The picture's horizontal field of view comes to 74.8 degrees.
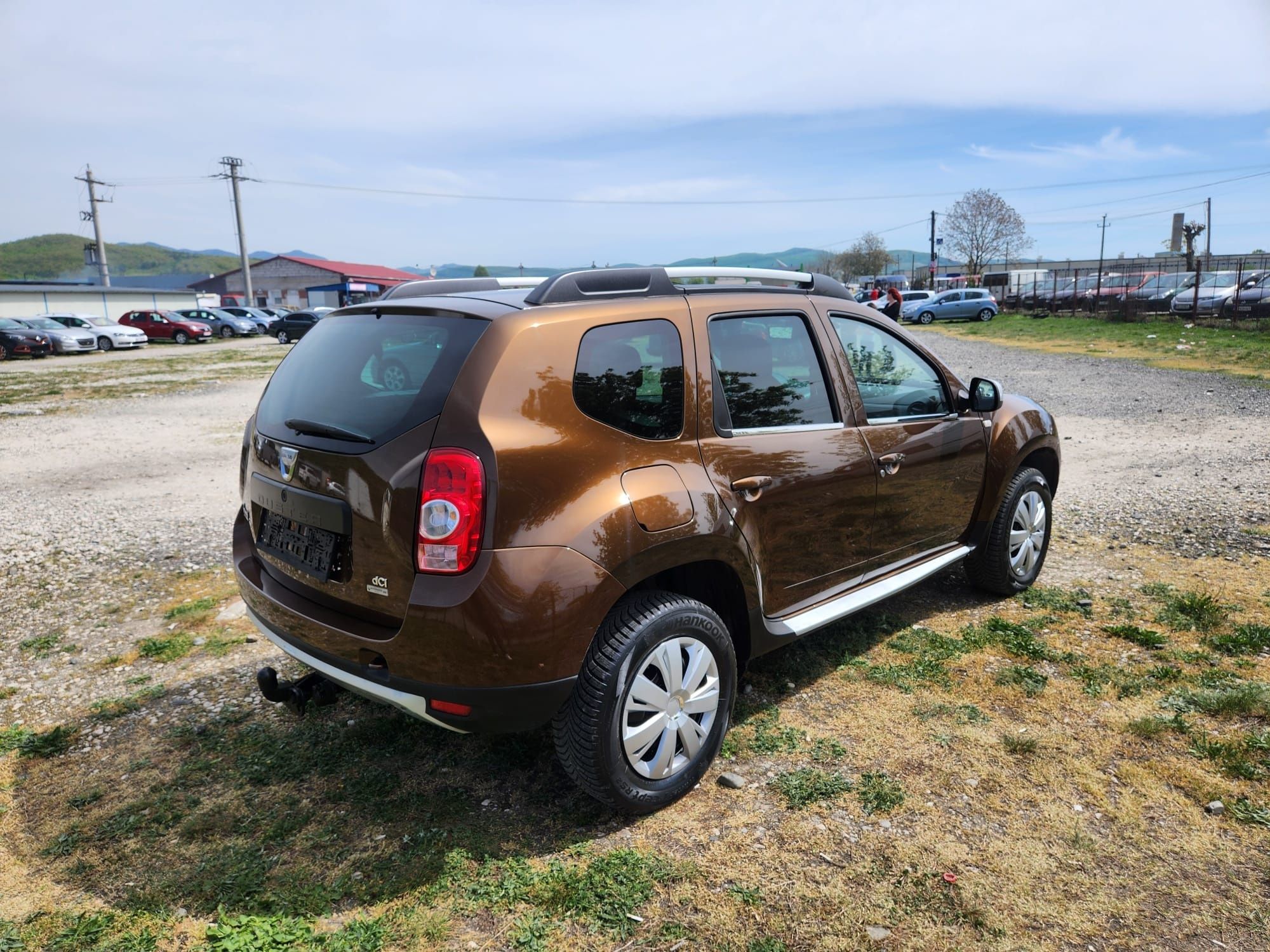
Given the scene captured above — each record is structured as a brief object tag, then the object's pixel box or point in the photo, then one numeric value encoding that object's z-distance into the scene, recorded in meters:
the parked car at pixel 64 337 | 33.00
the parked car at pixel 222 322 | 44.22
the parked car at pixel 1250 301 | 22.90
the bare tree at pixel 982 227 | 60.34
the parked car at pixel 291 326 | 37.16
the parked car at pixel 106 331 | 35.62
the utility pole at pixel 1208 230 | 67.20
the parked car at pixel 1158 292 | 27.58
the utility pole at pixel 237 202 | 58.81
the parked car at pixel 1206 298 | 24.98
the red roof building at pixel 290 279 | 84.31
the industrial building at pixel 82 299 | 51.06
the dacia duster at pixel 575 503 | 2.58
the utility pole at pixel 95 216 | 64.37
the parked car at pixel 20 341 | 30.98
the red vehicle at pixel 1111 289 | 31.45
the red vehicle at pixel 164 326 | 39.66
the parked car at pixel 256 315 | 46.97
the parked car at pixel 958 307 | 37.19
